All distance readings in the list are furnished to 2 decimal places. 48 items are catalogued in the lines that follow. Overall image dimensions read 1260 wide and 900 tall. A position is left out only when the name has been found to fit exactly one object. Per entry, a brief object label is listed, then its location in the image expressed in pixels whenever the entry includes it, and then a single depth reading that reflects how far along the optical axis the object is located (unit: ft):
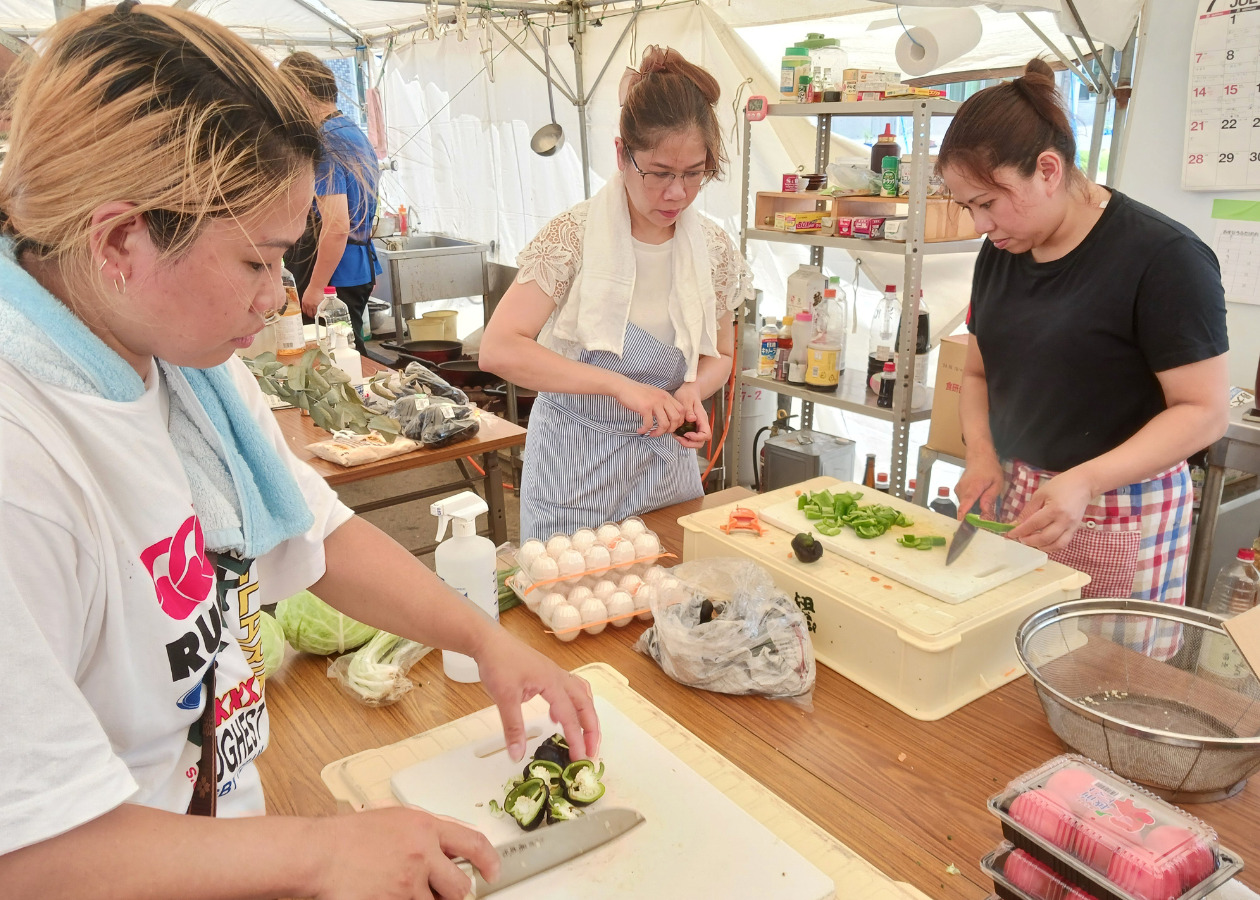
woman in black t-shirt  5.90
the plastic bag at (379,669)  4.81
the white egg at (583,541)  5.91
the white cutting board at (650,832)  3.40
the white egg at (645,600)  5.63
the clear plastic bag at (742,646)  4.83
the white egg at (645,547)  6.04
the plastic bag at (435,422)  10.12
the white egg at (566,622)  5.37
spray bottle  4.91
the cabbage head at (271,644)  4.95
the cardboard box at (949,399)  11.24
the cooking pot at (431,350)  18.47
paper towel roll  11.22
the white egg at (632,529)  6.19
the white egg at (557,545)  5.89
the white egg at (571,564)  5.69
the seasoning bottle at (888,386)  12.10
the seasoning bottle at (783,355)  13.62
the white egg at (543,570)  5.64
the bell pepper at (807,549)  5.37
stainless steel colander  3.89
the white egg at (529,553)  5.77
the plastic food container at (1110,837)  2.89
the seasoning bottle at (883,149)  12.24
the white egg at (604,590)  5.61
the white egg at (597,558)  5.78
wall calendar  9.82
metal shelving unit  11.14
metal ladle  20.98
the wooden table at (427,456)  9.47
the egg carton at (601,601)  5.40
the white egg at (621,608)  5.52
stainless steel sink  22.68
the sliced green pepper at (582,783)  3.81
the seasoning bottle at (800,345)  13.33
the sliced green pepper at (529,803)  3.68
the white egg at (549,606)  5.49
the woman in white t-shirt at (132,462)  2.23
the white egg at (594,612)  5.41
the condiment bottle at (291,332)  12.93
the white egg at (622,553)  5.92
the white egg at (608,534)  6.07
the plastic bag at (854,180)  12.05
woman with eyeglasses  7.02
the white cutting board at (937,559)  5.03
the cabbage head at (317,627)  5.13
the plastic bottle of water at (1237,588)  8.62
